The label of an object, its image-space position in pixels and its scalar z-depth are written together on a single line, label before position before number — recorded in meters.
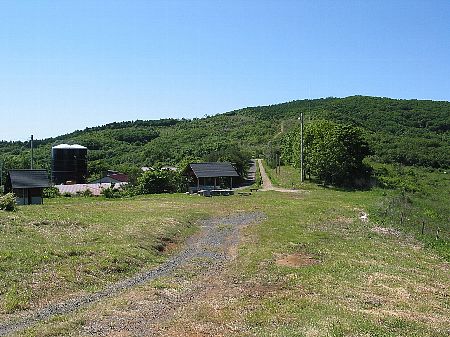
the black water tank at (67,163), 81.44
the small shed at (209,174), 55.92
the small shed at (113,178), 88.88
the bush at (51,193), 58.22
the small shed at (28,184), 45.81
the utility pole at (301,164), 61.69
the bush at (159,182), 56.38
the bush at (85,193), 60.24
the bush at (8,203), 32.94
